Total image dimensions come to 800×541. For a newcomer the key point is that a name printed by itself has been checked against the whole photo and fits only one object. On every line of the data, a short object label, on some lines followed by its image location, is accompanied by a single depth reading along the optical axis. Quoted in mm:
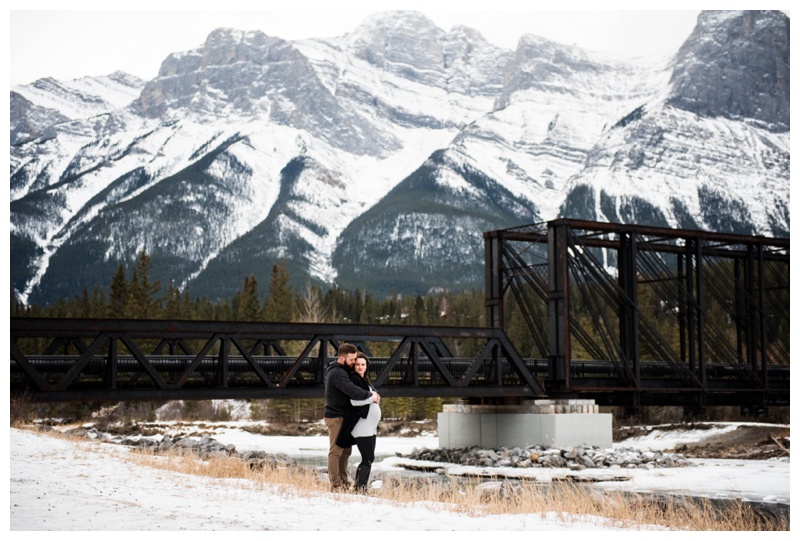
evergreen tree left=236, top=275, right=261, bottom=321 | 108000
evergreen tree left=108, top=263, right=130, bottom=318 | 91562
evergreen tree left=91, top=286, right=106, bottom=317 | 93038
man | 16391
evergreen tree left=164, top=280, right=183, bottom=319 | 99250
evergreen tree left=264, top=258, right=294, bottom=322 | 113375
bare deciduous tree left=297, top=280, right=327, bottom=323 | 102775
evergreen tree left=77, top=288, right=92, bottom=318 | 98812
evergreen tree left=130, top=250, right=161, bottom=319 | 94025
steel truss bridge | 30734
